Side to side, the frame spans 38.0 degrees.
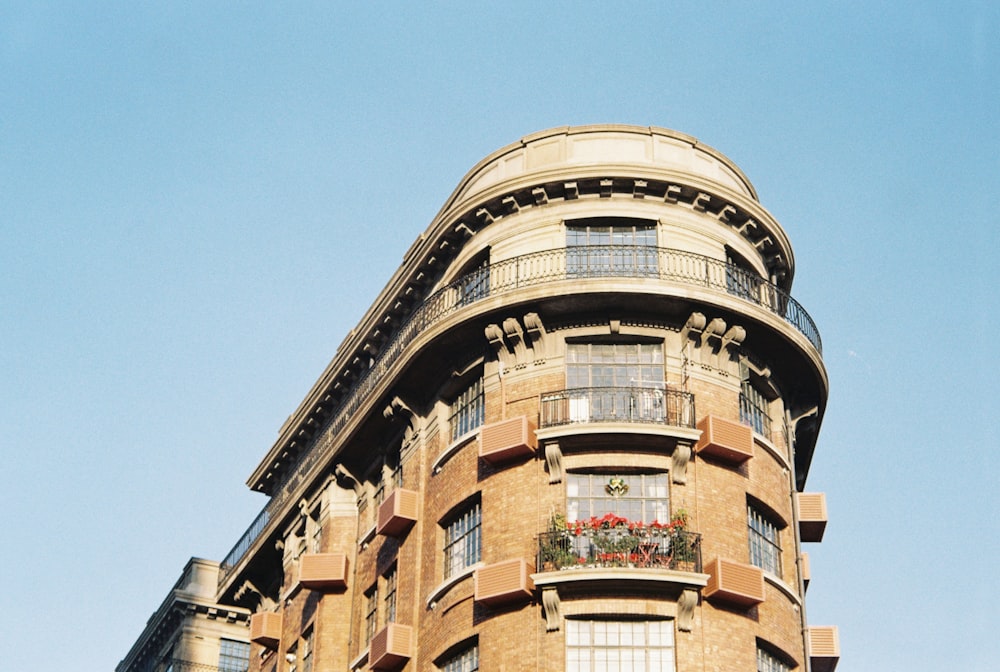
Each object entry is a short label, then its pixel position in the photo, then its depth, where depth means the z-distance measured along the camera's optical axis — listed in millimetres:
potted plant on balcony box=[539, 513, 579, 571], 33750
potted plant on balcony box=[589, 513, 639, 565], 33500
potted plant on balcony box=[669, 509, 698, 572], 33594
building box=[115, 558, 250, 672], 61688
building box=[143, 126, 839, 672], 33625
